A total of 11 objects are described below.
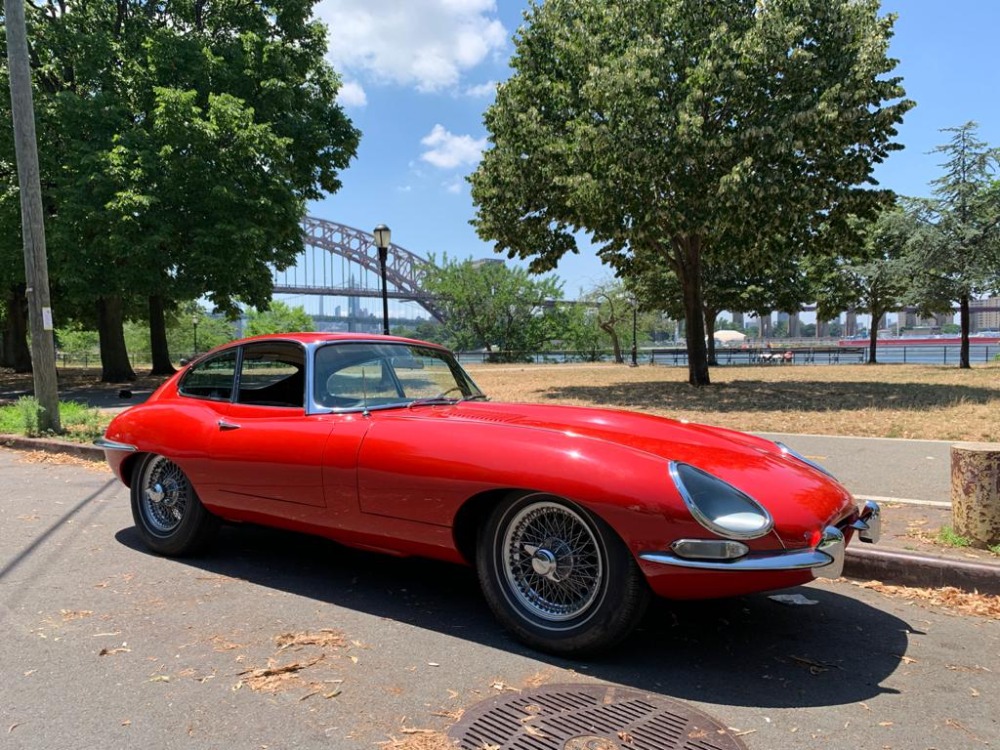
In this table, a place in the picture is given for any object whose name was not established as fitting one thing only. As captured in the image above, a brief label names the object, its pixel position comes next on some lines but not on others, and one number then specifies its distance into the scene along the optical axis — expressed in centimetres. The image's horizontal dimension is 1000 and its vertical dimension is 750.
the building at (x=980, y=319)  17640
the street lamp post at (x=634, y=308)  4731
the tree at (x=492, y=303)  5872
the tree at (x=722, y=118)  1373
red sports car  284
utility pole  937
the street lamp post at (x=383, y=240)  1460
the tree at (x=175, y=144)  1892
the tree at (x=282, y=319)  5806
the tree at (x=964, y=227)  2345
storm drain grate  245
